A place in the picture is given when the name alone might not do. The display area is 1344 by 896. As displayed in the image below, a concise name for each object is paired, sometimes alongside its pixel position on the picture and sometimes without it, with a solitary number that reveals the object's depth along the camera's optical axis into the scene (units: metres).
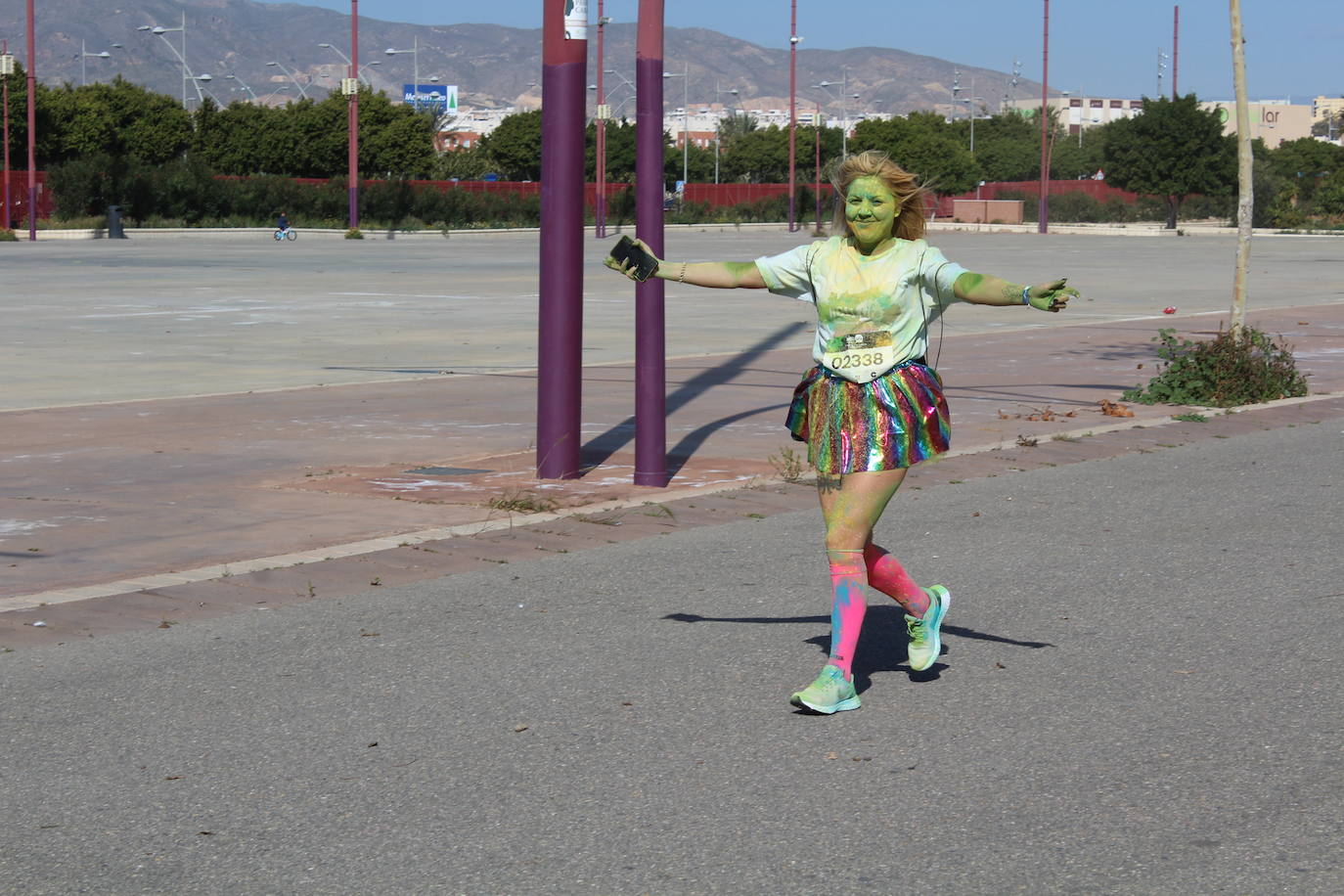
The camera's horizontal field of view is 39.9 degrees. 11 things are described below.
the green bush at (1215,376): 13.98
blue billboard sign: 153.82
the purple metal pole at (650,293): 9.74
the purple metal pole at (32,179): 51.44
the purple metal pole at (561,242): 9.83
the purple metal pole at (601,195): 58.94
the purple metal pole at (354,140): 59.00
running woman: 5.54
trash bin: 54.25
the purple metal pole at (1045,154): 75.25
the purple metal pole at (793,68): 70.23
